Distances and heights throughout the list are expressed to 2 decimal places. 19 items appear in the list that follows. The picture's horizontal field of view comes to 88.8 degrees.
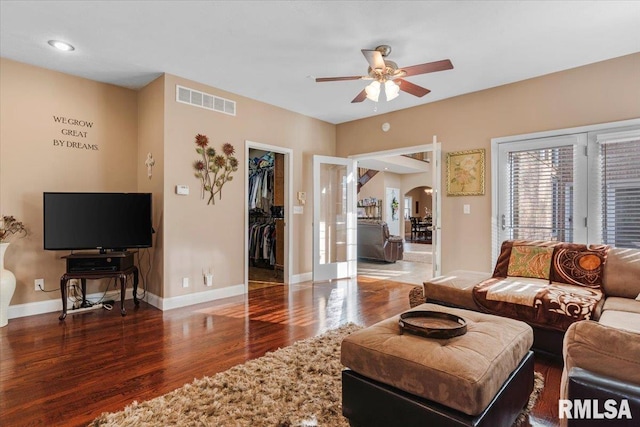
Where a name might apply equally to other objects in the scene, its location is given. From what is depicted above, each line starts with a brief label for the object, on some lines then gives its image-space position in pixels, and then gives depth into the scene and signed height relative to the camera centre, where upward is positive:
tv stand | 3.52 -0.61
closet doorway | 5.58 -0.08
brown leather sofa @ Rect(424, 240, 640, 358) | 2.52 -0.66
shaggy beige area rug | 1.79 -1.13
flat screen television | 3.61 -0.08
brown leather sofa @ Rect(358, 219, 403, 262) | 7.45 -0.66
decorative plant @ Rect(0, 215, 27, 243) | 3.39 -0.16
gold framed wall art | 4.54 +0.59
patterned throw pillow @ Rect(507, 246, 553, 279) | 3.21 -0.49
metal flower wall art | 4.29 +0.64
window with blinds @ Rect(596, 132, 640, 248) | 3.47 +0.26
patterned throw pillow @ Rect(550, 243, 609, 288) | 2.91 -0.47
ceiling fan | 2.83 +1.30
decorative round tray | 1.70 -0.62
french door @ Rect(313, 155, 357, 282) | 5.59 -0.08
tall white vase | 3.29 -0.75
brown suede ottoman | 1.41 -0.74
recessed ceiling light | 3.21 +1.69
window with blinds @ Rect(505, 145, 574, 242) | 3.90 +0.25
